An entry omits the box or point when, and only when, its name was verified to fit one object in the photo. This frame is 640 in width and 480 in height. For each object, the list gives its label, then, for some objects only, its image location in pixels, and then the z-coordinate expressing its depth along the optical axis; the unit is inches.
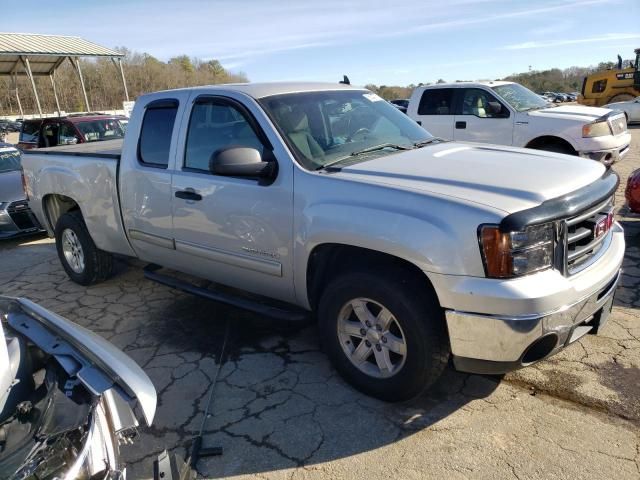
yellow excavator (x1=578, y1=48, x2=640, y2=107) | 851.4
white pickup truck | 317.7
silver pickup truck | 98.3
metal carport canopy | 862.5
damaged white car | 66.8
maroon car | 455.1
